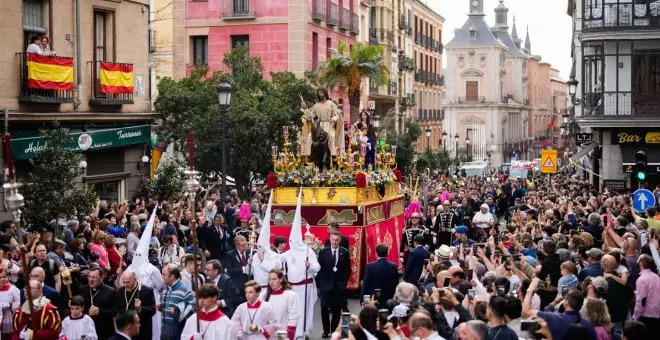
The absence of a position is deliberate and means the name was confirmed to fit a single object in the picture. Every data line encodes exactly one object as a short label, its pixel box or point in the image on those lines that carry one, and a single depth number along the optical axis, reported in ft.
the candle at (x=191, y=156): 44.06
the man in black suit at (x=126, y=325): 34.50
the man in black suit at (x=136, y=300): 41.98
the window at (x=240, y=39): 136.46
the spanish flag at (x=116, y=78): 88.22
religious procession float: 66.59
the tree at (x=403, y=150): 166.30
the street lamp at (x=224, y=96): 73.97
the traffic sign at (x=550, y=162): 118.01
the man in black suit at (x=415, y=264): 53.78
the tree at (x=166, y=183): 83.71
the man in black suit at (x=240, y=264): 55.21
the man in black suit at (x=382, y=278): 49.24
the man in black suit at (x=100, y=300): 42.22
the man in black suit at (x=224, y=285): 44.75
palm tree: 119.44
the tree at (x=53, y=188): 64.44
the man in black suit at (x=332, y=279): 53.98
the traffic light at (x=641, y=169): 78.02
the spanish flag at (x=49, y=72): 77.71
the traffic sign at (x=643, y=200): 71.61
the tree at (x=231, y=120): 105.40
